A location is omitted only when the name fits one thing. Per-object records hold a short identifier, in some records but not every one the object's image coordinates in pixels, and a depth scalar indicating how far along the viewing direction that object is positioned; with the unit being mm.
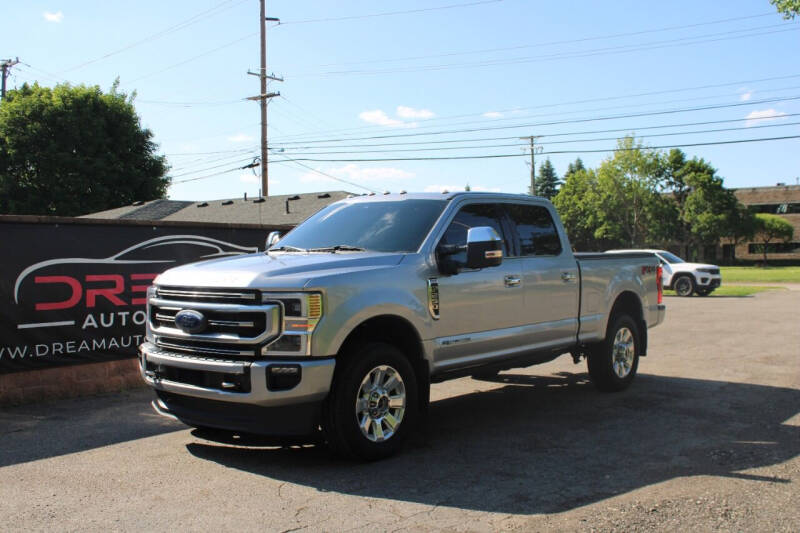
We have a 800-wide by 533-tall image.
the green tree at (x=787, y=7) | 19000
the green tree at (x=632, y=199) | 66000
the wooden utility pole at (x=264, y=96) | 28766
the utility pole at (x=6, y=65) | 46559
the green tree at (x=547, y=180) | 96000
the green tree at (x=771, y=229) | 68369
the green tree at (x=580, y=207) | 71750
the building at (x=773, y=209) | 72775
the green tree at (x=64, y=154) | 40031
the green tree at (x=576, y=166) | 103469
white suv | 25266
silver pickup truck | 4922
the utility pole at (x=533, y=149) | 57812
